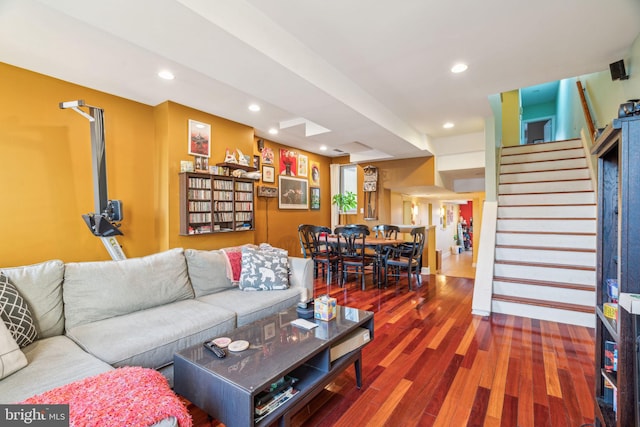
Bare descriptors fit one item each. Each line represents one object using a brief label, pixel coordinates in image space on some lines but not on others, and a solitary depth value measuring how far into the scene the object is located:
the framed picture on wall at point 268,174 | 5.61
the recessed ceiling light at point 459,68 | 2.71
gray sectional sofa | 1.45
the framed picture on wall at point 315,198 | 6.81
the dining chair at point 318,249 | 4.68
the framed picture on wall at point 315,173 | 6.84
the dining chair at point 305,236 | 4.88
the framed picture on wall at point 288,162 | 6.03
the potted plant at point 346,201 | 6.79
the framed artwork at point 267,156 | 5.60
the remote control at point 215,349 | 1.43
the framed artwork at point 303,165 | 6.47
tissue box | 1.92
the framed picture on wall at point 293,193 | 6.04
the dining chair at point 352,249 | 4.34
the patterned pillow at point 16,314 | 1.54
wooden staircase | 3.09
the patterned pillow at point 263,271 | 2.71
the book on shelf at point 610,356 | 1.26
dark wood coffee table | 1.22
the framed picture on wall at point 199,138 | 3.88
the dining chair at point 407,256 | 4.33
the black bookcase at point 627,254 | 1.00
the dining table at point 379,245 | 4.41
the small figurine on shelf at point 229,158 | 4.24
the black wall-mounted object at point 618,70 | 2.71
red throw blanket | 1.00
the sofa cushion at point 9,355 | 1.31
